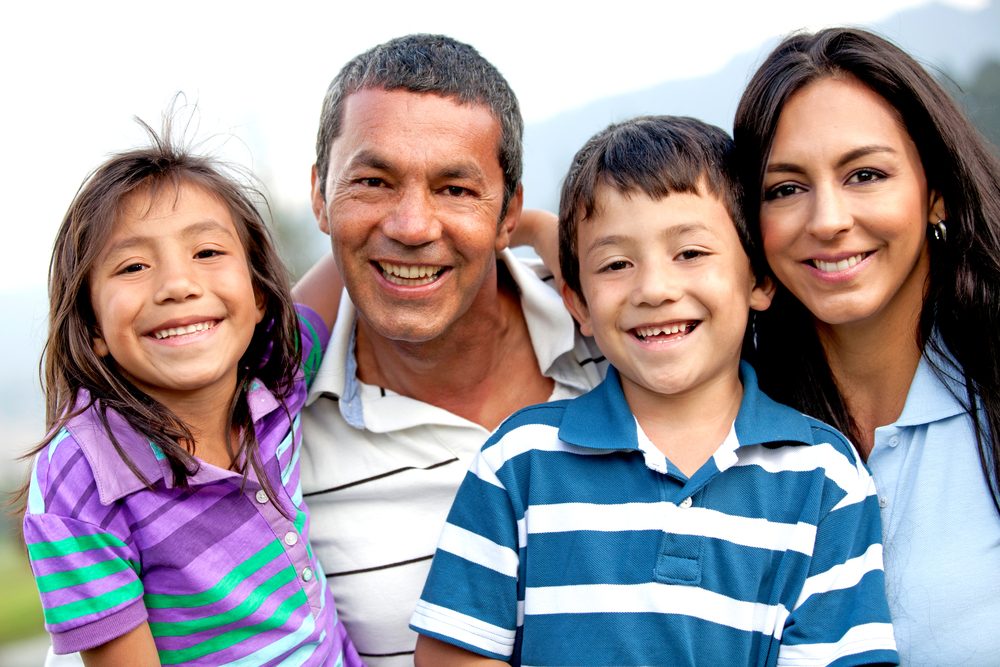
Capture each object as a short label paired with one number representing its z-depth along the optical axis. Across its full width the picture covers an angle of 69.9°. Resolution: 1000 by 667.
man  1.61
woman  1.29
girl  1.20
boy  1.21
